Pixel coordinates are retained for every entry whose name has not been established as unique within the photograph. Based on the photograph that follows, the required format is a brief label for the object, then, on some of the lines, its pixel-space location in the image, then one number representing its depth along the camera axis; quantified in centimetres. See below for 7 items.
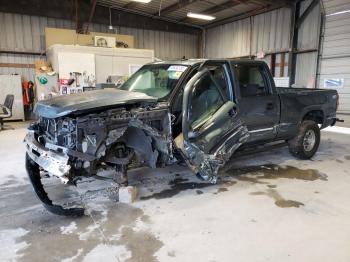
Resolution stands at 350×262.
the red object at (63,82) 982
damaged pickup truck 281
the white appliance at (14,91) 1026
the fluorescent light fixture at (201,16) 1165
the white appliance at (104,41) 1094
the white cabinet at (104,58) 994
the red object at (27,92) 1088
